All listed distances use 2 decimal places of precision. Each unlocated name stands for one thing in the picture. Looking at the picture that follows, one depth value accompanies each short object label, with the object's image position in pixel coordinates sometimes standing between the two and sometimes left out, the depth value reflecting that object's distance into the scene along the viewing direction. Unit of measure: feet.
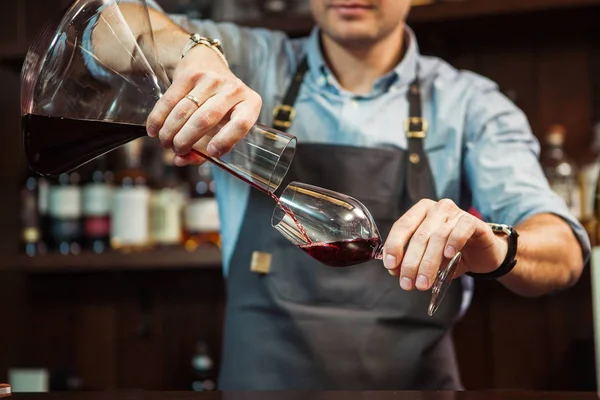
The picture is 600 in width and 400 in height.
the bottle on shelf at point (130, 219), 6.86
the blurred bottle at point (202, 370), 7.08
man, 4.66
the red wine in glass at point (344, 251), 3.05
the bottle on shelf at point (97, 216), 7.08
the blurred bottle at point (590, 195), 6.15
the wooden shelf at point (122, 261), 6.56
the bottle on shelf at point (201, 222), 6.74
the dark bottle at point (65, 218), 7.11
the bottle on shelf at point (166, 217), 6.85
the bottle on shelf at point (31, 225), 7.34
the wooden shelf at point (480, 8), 6.15
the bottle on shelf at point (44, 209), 7.31
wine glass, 3.00
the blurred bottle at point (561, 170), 6.33
